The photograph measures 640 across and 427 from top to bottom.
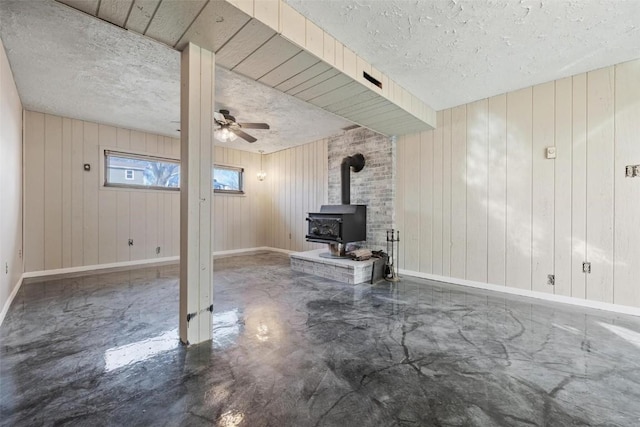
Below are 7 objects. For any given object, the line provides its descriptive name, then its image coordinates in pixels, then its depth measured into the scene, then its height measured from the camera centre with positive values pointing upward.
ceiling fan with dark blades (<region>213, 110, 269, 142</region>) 3.82 +1.26
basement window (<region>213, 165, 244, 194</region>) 6.48 +0.83
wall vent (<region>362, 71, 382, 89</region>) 2.75 +1.43
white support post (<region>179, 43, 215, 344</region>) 2.05 +0.17
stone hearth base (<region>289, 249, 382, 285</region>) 3.97 -0.89
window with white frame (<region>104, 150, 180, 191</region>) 4.98 +0.82
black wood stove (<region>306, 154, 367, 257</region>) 4.45 -0.15
